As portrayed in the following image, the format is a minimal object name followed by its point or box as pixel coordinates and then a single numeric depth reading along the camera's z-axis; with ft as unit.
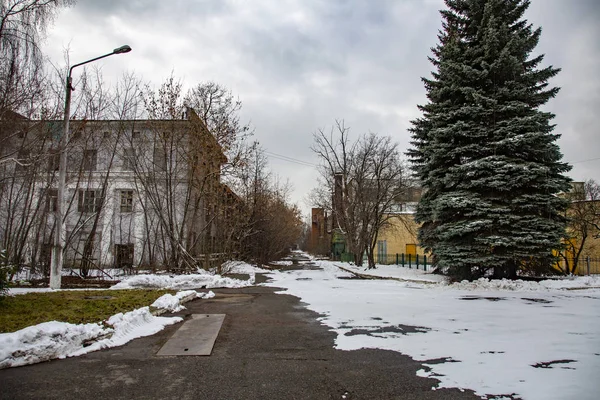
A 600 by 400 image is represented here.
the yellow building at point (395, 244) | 138.07
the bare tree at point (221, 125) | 70.33
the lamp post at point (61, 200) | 42.68
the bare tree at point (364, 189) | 100.27
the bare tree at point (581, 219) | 79.20
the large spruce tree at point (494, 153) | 50.83
